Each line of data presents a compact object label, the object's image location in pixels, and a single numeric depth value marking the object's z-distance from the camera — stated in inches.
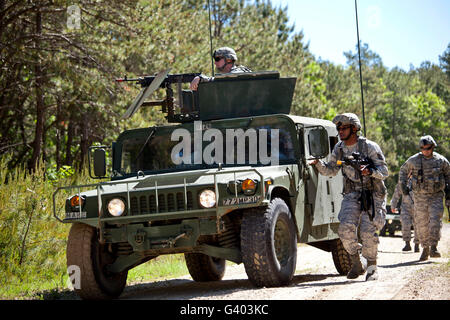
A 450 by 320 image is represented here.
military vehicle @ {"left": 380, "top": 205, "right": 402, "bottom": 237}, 832.3
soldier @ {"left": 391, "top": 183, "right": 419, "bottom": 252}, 597.9
